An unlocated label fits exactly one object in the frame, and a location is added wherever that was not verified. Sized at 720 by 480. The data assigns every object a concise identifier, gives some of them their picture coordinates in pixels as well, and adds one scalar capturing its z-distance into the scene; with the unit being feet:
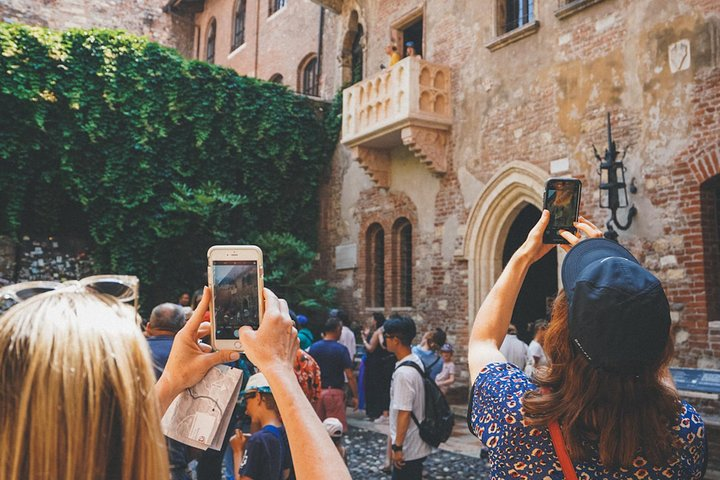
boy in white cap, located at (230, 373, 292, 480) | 11.20
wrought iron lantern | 29.43
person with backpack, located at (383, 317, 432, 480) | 16.34
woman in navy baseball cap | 5.08
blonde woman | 3.21
